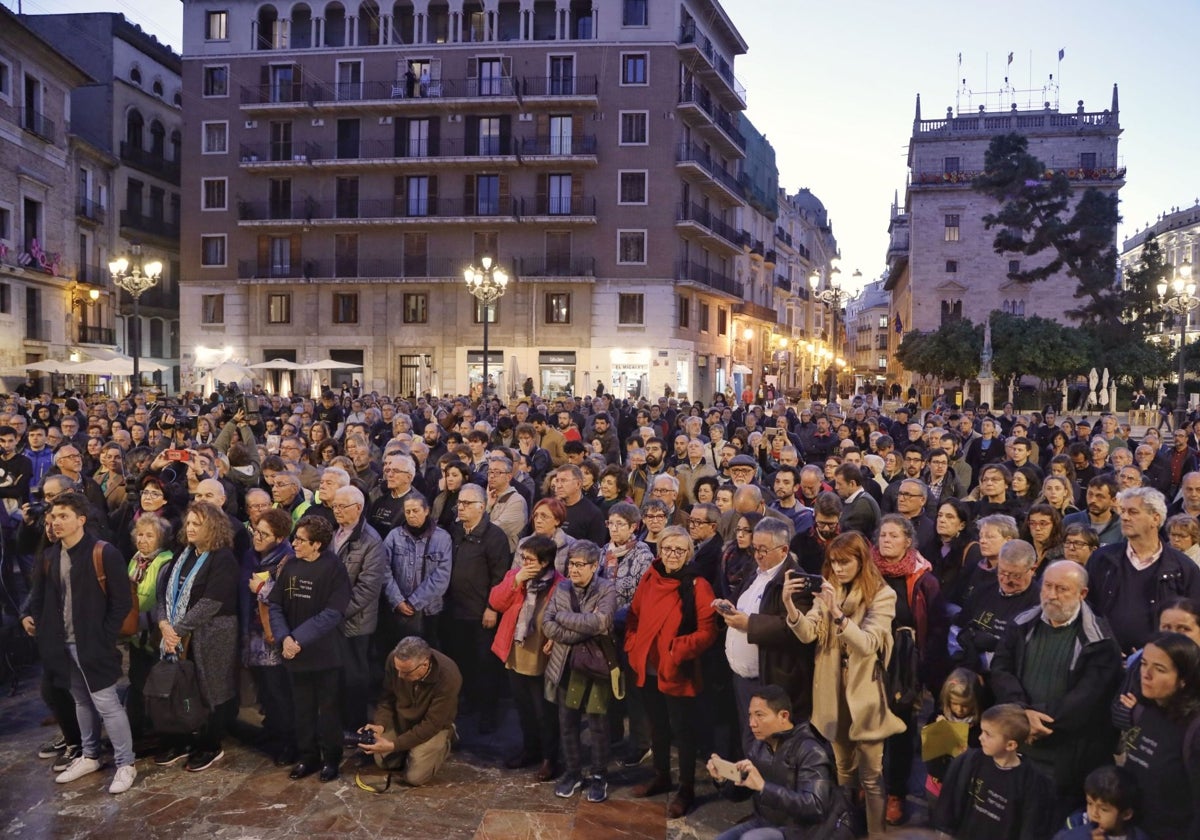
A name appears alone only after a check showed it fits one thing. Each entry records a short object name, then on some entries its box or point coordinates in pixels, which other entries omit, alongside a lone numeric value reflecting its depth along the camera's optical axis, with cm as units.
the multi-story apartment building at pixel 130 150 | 3791
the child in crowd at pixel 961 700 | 443
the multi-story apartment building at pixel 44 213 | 3067
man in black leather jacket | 391
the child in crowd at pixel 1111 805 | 353
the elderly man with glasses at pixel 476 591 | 623
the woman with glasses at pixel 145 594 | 582
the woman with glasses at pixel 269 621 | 561
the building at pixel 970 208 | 5153
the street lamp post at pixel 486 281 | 2261
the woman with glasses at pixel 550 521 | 588
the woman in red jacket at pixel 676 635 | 509
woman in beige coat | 452
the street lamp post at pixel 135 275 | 1961
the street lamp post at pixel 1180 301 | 2112
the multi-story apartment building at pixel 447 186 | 3662
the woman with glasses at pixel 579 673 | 532
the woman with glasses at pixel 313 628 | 540
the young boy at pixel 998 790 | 384
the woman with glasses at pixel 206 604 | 548
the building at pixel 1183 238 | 8319
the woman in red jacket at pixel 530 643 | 556
